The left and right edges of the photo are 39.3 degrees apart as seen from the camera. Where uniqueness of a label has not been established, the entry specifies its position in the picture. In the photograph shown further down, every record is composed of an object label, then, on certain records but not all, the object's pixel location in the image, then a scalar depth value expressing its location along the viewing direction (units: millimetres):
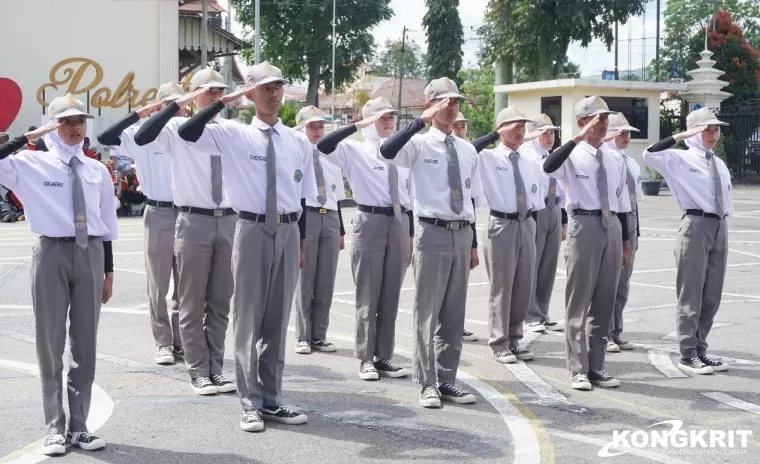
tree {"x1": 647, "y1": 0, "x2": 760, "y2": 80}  57312
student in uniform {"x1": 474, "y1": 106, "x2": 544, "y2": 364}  10023
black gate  39031
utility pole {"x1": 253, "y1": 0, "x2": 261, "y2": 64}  38272
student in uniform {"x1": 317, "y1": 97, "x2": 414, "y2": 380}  9359
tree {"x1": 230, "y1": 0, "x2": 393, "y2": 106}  58531
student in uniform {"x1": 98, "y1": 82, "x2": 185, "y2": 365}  9320
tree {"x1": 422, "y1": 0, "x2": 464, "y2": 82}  63312
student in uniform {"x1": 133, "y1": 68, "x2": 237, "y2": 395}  8555
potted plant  36125
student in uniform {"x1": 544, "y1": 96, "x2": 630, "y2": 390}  8930
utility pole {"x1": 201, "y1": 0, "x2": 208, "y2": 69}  38781
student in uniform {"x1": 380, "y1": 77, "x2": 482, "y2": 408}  8164
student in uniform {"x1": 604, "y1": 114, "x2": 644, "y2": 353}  10250
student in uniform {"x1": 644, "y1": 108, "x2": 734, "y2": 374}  9633
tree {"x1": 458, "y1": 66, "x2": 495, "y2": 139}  69875
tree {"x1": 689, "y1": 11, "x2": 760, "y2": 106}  44594
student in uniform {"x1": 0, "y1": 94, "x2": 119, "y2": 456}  6738
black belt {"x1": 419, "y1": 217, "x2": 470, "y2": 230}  8188
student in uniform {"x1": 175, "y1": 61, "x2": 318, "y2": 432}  7340
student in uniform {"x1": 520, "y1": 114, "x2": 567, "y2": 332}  11688
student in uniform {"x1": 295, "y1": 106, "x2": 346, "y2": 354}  10266
